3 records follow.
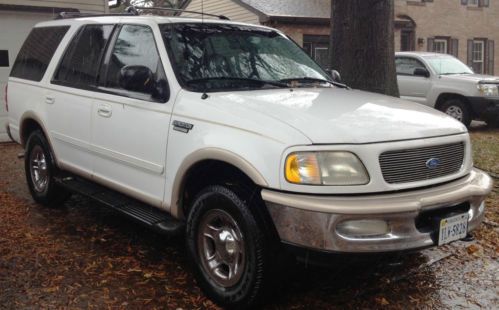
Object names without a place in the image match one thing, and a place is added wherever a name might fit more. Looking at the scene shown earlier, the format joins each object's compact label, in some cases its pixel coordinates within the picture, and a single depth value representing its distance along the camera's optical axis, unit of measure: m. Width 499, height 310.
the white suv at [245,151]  3.10
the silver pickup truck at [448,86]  11.66
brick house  18.61
